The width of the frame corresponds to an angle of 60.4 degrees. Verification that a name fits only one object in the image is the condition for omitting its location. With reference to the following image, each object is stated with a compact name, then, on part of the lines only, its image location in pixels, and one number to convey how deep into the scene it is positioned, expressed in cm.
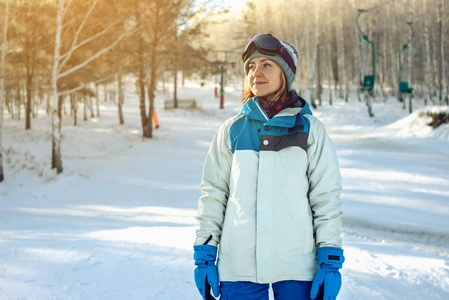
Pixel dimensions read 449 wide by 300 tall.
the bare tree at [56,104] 1236
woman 189
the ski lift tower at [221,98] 3481
